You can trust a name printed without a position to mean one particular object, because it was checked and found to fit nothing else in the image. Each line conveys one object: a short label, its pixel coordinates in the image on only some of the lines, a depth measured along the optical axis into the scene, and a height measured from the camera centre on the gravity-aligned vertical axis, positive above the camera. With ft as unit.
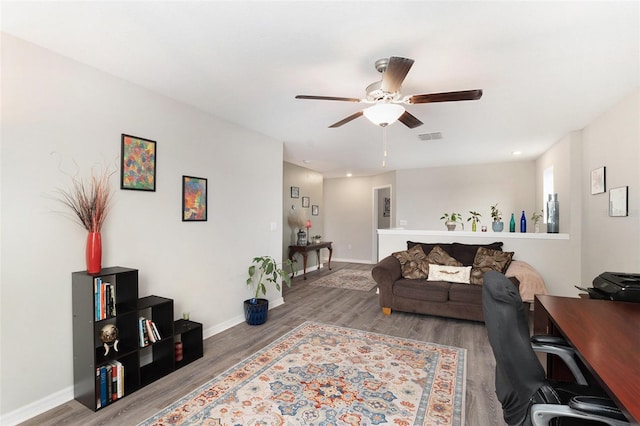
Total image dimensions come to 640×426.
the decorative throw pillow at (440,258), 13.96 -2.01
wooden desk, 3.27 -1.83
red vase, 7.25 -0.94
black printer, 6.27 -1.55
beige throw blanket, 12.04 -2.69
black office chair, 3.71 -2.02
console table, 20.68 -2.43
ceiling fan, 6.66 +2.75
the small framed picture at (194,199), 10.24 +0.54
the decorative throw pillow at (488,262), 12.99 -2.04
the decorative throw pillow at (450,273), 13.29 -2.60
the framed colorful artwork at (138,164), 8.51 +1.46
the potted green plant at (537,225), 17.65 -0.59
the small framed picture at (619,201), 9.25 +0.45
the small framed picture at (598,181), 10.68 +1.25
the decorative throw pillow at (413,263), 13.99 -2.27
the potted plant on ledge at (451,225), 15.73 -0.52
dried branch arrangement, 7.35 +0.33
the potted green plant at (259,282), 12.04 -3.02
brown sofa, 12.32 -3.22
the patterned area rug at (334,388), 6.58 -4.38
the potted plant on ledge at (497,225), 14.79 -0.48
